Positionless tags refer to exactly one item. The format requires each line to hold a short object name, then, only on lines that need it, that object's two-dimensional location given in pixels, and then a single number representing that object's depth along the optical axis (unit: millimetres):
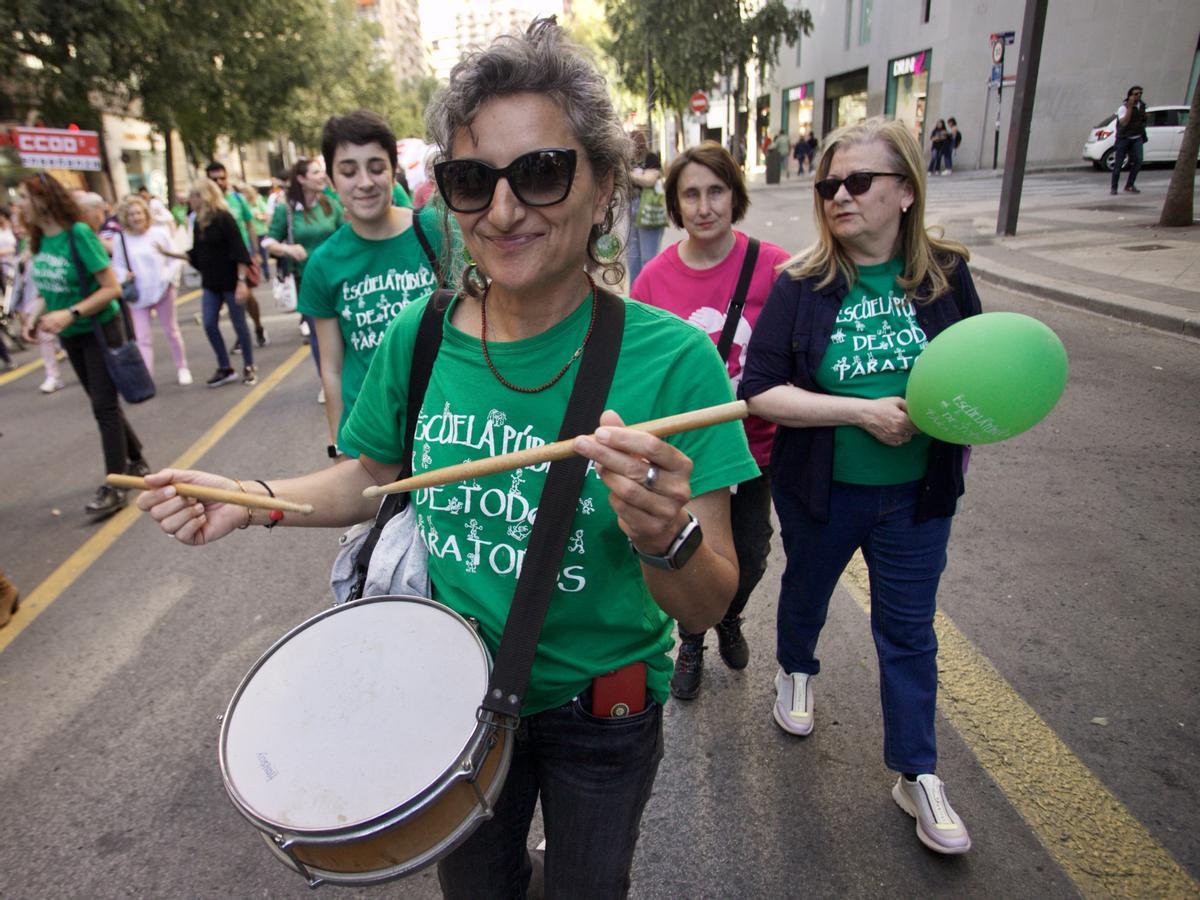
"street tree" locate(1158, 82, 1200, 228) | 10734
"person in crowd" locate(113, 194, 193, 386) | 7855
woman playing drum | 1375
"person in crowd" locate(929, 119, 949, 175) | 25484
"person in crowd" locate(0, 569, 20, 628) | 3887
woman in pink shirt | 3004
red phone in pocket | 1457
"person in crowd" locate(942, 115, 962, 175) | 25578
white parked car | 20406
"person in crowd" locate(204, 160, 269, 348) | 11820
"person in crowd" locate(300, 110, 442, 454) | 3330
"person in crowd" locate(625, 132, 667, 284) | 8234
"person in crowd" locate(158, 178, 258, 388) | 8078
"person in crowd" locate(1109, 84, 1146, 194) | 15453
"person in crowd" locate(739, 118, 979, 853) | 2268
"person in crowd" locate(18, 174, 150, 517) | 4766
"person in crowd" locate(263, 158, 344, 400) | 6383
